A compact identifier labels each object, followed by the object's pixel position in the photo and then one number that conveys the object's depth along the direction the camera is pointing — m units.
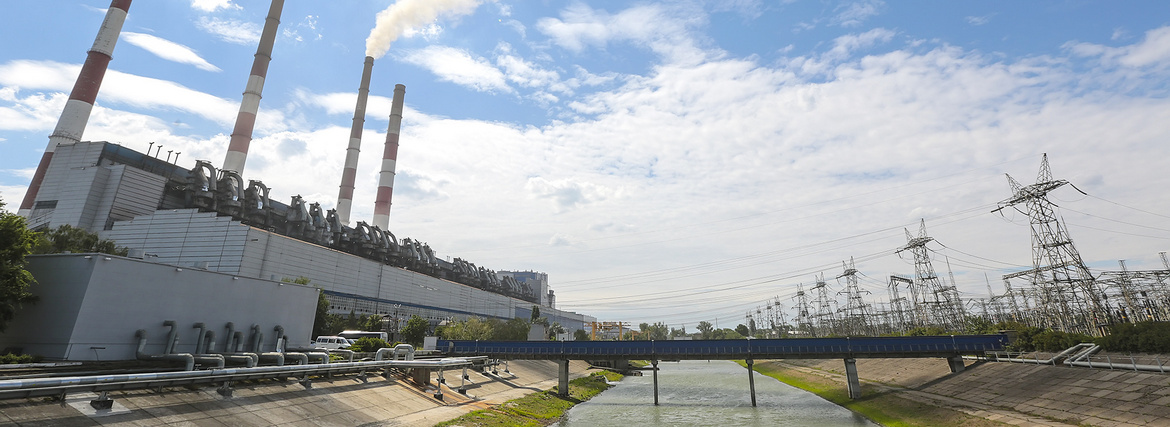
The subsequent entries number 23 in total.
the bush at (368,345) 56.38
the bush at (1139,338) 34.03
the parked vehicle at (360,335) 71.04
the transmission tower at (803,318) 145.12
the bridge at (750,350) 48.00
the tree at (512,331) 91.75
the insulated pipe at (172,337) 28.83
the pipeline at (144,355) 26.10
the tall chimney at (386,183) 126.44
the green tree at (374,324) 83.06
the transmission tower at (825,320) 125.69
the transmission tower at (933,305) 81.25
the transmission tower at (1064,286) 51.22
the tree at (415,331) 75.56
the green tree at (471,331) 84.44
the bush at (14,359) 22.84
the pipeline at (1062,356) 39.22
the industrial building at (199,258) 26.30
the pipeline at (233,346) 29.28
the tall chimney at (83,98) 82.94
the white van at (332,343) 55.09
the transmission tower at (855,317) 105.88
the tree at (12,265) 23.52
